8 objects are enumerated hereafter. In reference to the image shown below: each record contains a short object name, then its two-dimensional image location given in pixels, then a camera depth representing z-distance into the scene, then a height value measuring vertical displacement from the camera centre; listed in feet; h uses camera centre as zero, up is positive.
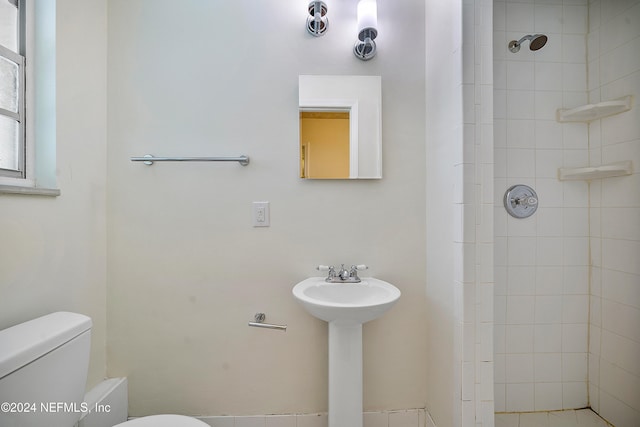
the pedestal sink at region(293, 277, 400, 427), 3.44 -2.03
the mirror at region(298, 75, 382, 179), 4.18 +1.39
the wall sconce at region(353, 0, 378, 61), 4.00 +2.88
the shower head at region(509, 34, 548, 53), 3.85 +2.58
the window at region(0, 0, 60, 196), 3.42 +1.62
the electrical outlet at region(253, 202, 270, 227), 4.27 -0.03
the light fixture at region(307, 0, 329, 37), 4.09 +3.08
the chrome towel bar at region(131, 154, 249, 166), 4.05 +0.84
